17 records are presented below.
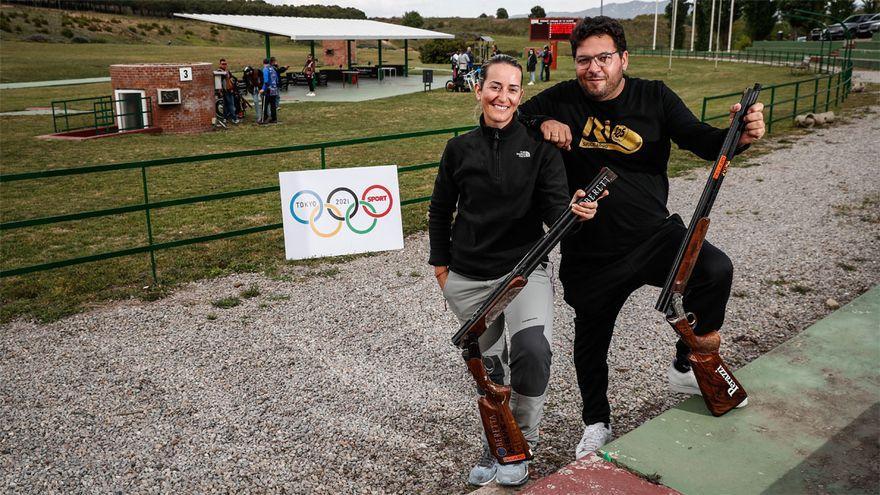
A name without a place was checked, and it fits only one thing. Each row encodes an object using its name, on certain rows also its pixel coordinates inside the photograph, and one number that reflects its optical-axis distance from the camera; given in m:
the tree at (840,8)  67.54
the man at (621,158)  3.53
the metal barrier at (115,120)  20.16
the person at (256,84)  22.48
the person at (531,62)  33.75
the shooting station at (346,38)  30.06
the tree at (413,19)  103.29
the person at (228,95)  21.70
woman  3.42
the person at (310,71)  31.32
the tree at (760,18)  72.25
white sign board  8.45
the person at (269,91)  21.30
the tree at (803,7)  70.19
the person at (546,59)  35.89
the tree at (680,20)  79.69
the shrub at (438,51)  55.22
